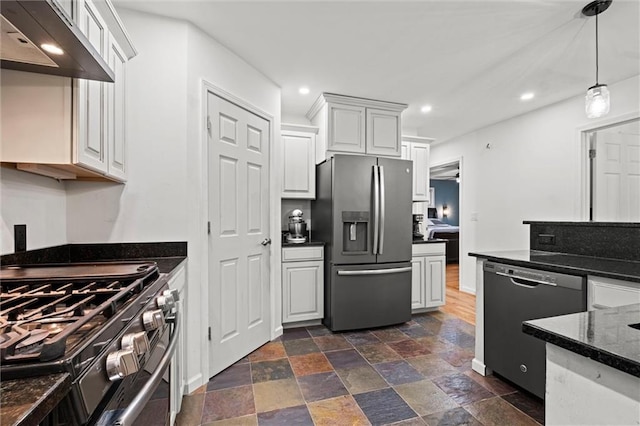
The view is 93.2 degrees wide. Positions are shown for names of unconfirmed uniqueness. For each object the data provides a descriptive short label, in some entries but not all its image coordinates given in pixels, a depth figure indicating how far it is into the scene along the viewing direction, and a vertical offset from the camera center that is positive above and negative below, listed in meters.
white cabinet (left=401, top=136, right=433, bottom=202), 3.87 +0.69
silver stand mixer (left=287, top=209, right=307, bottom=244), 3.29 -0.15
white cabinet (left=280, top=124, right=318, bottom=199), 3.28 +0.56
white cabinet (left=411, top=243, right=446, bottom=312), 3.52 -0.75
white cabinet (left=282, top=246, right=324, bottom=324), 3.03 -0.73
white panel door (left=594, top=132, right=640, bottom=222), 2.98 +0.37
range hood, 0.84 +0.54
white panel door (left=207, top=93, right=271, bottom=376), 2.18 -0.16
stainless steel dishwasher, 1.69 -0.61
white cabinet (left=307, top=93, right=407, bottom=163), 3.24 +0.96
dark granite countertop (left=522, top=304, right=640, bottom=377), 0.61 -0.29
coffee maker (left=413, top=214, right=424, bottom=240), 3.91 -0.17
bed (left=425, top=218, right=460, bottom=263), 7.25 -0.66
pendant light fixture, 1.91 +0.76
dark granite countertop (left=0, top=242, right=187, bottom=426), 0.43 -0.28
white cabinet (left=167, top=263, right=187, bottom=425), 1.48 -0.79
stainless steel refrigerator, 2.99 -0.28
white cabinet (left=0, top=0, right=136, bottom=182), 1.15 +0.37
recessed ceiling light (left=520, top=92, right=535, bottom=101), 3.30 +1.30
